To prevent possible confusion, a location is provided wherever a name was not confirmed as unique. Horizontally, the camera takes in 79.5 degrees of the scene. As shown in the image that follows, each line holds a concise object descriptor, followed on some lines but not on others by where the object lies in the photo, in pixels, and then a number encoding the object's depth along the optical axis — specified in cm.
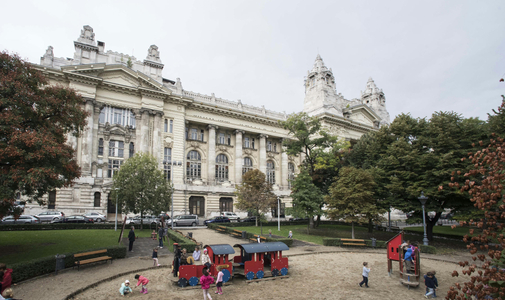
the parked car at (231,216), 4562
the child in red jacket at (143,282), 1311
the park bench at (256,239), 2475
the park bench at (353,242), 2570
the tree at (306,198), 3365
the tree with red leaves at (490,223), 583
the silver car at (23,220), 2947
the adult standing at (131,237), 2127
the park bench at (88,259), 1666
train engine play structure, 1433
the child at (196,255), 1553
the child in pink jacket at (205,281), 1186
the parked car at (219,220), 4123
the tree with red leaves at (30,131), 1506
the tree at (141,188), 3119
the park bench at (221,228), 3270
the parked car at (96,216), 3648
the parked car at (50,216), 3394
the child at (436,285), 1294
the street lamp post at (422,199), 2270
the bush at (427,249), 2345
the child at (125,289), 1295
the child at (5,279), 1065
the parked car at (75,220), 3344
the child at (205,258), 1422
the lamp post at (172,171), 4498
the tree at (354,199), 2850
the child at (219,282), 1302
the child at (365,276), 1441
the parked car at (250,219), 4323
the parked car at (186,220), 3825
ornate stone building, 4100
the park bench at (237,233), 2903
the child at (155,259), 1741
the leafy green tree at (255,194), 3522
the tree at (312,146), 3847
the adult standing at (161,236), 2316
